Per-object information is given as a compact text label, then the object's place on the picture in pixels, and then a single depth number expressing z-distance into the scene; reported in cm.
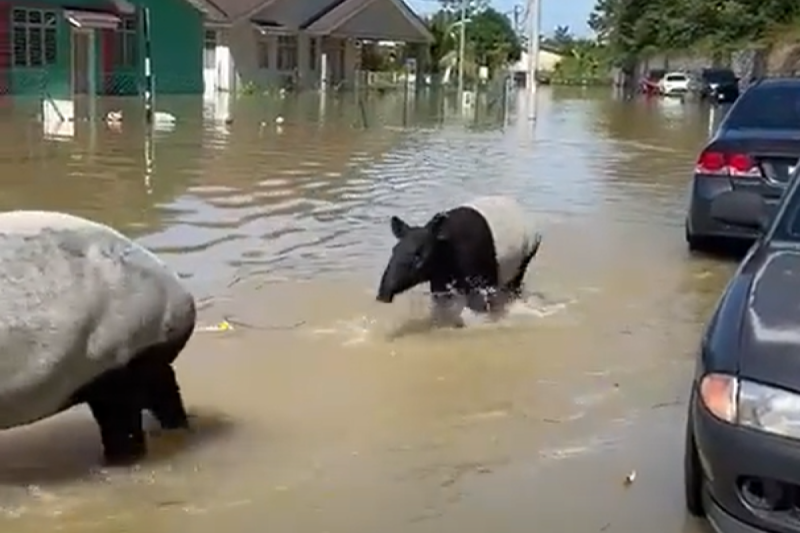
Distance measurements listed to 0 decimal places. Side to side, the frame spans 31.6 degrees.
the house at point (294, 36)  5250
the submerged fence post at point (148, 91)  2998
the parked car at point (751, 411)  445
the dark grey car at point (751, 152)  1177
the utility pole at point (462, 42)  6726
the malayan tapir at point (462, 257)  950
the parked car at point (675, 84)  7169
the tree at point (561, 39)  14604
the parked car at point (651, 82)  7719
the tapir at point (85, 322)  598
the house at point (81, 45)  4000
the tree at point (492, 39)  9562
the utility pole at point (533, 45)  4041
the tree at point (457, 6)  9692
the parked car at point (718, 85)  5981
